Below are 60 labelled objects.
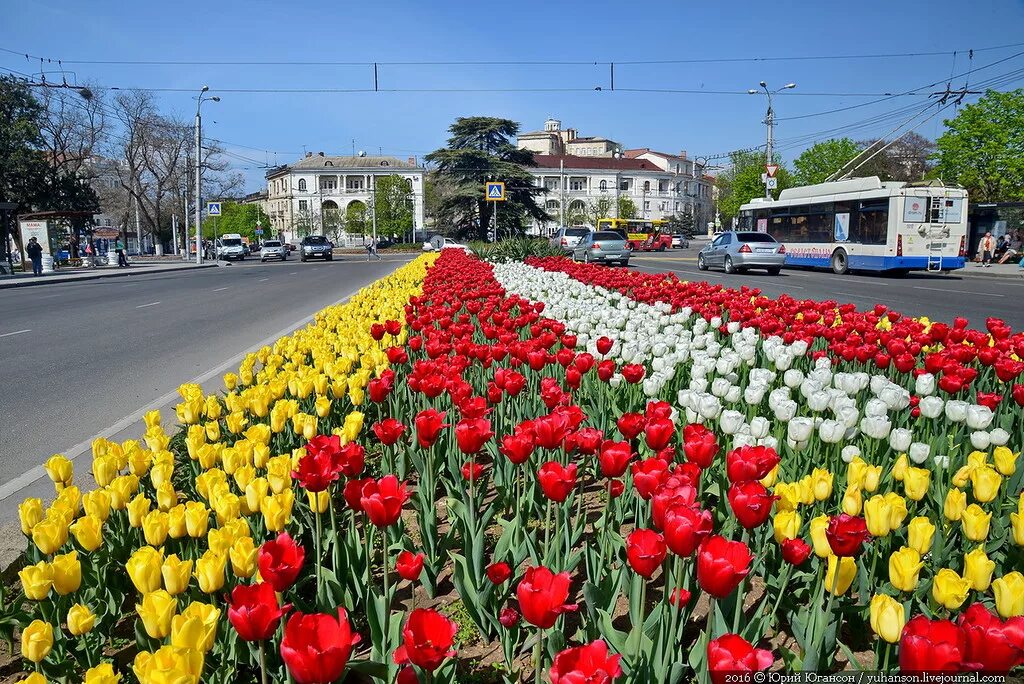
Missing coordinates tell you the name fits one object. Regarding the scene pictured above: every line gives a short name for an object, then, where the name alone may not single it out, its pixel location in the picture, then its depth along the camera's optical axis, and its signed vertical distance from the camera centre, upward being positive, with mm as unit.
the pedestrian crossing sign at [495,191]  23422 +1685
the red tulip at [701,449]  2377 -647
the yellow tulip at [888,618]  1577 -786
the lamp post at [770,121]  37031 +6224
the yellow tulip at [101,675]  1396 -806
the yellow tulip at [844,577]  1878 -838
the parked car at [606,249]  31156 -184
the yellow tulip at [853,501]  2182 -743
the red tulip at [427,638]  1354 -722
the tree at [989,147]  35719 +4689
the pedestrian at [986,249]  33641 -239
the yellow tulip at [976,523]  2105 -783
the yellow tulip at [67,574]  1962 -859
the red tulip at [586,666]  1287 -747
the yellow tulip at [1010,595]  1579 -740
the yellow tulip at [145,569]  1798 -775
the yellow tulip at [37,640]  1750 -924
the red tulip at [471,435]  2539 -645
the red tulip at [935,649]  1234 -669
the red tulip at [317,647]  1285 -698
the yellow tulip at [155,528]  2154 -811
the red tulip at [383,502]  1921 -659
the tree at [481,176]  48531 +4492
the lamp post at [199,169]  40188 +4115
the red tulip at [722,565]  1531 -658
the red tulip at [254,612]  1478 -722
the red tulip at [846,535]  1661 -645
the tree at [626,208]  103250 +5021
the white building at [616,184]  114312 +9627
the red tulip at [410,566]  1891 -809
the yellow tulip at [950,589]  1737 -801
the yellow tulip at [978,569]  1831 -797
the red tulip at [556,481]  2135 -672
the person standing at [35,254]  30159 -326
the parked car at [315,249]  47906 -240
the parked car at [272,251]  50719 -390
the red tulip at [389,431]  2748 -682
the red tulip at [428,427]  2666 -644
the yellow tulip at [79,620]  1878 -941
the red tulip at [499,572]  2068 -906
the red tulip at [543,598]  1520 -715
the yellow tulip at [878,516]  2041 -738
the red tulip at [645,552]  1673 -689
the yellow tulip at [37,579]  1931 -857
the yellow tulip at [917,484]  2344 -749
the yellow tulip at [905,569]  1808 -780
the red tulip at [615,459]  2328 -662
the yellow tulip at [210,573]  1839 -803
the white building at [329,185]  111375 +8985
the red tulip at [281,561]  1637 -701
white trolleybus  23781 +594
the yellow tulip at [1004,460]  2572 -742
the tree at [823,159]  59156 +6733
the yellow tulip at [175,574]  1793 -785
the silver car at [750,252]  26438 -276
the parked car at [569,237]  41531 +474
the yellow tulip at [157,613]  1587 -777
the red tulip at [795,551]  1902 -777
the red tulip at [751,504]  1843 -639
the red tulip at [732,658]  1297 -722
